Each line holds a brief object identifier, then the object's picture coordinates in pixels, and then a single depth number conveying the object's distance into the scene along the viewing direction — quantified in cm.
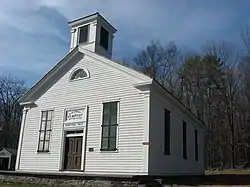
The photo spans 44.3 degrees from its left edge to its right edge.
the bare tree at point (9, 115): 4953
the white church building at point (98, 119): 1452
